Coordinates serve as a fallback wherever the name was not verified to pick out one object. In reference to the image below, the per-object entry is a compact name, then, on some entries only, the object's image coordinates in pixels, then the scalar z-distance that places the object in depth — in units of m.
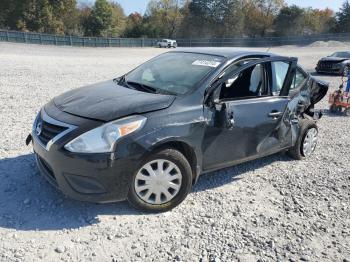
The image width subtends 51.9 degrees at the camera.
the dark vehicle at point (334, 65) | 18.73
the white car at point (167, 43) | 53.38
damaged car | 3.49
